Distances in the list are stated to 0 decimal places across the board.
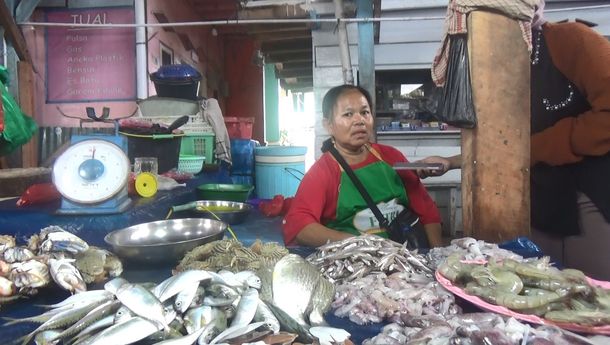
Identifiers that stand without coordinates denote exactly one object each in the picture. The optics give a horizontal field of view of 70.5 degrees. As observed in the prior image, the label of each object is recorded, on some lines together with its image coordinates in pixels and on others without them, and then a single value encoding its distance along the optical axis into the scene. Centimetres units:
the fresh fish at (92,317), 122
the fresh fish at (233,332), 116
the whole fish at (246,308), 126
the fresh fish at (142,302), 121
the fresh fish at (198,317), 124
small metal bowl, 346
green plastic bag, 372
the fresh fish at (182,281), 131
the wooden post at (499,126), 188
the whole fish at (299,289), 144
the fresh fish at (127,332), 112
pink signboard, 671
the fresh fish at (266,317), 125
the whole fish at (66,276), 159
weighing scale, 241
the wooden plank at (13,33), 518
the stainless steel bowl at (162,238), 186
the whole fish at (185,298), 129
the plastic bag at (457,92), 193
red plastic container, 622
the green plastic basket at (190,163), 471
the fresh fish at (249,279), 150
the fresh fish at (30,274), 157
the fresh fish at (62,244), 179
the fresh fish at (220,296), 134
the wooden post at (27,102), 539
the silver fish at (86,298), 138
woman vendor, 284
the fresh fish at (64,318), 124
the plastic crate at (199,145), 516
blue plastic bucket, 559
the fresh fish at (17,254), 169
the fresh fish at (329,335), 119
